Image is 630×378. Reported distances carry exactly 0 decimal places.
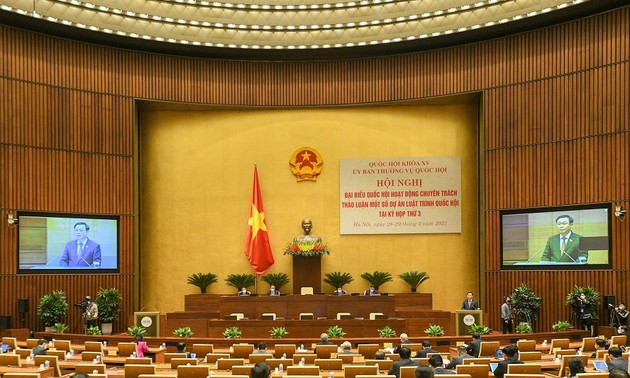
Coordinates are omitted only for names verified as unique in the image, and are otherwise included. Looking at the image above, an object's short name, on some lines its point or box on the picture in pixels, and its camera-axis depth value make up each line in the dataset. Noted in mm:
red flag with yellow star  20781
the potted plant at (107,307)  18562
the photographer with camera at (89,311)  18031
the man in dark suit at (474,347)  12227
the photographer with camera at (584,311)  16469
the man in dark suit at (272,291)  19234
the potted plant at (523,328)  16250
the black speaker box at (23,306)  17391
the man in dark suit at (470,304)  17719
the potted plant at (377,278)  20172
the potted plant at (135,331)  15802
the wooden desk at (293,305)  17844
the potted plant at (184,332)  15695
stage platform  16609
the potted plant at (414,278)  20234
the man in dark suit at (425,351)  10914
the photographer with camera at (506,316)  17906
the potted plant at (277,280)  20484
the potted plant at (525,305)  17734
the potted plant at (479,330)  15625
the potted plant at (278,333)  15648
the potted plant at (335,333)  15492
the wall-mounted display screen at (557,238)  17344
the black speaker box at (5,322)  16984
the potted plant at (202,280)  20578
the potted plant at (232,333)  15695
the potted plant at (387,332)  15562
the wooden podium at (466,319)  16328
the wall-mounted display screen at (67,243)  18328
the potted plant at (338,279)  20219
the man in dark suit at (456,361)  9695
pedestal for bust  20219
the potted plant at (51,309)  17656
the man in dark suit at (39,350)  11727
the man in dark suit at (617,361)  8641
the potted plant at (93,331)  16891
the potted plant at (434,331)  15367
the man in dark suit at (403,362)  9016
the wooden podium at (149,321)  16766
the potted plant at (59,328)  17062
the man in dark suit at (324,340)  12578
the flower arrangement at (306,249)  19875
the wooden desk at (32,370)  10047
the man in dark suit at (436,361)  9250
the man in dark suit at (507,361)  8727
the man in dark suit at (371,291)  19156
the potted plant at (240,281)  20312
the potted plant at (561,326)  16453
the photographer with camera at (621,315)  15945
